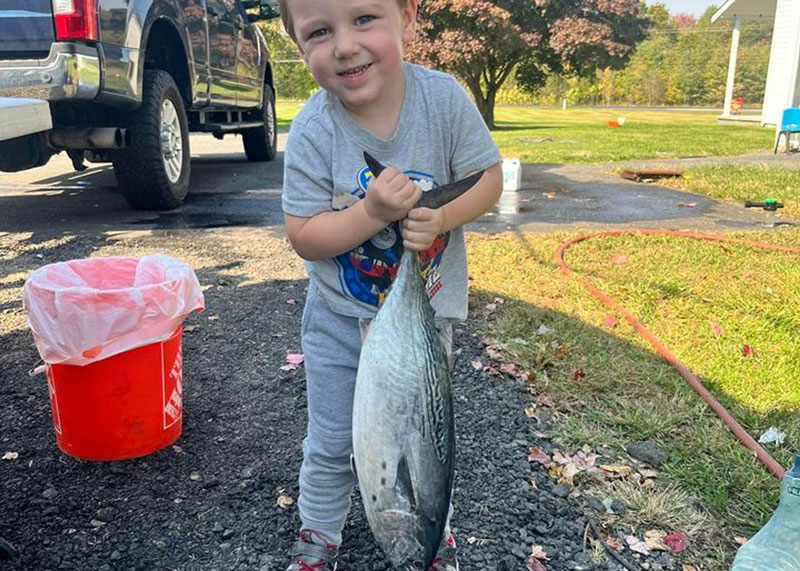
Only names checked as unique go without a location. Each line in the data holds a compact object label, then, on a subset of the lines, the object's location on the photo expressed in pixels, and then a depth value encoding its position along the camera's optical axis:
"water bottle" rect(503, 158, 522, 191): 7.93
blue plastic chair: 12.13
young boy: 1.49
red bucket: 2.30
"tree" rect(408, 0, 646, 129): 21.59
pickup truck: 4.41
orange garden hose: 2.37
